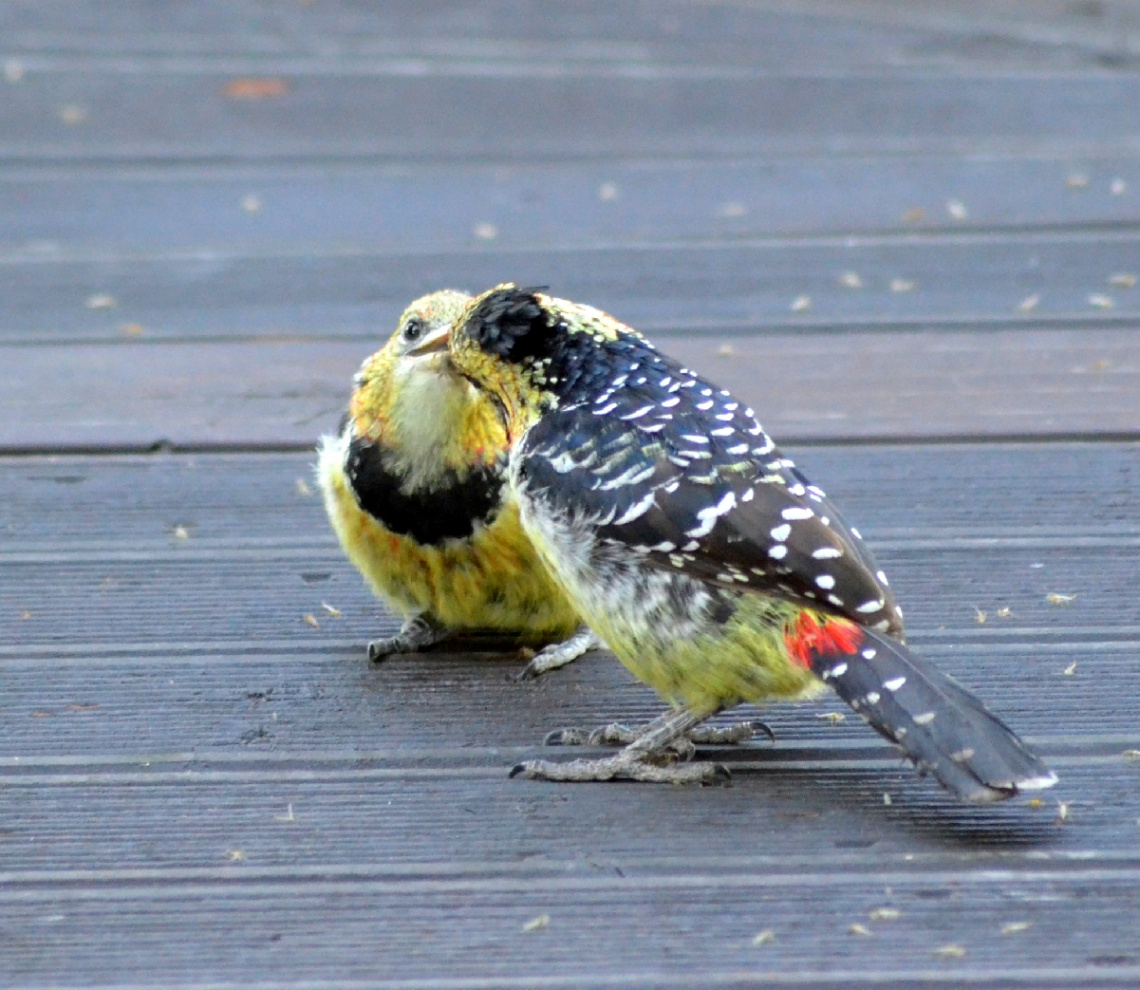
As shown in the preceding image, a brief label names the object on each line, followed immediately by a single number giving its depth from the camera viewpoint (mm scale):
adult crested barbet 5410
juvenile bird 6672
